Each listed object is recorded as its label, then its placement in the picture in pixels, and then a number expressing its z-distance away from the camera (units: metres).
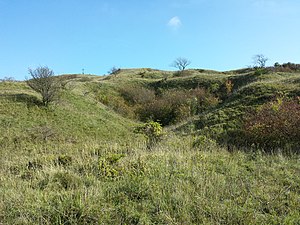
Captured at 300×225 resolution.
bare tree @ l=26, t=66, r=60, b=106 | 17.05
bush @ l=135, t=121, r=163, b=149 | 10.71
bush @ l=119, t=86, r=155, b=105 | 27.52
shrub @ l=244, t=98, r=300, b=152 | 9.23
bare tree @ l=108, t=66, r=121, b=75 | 54.16
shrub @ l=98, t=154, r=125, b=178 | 5.71
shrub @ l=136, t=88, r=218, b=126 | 22.31
